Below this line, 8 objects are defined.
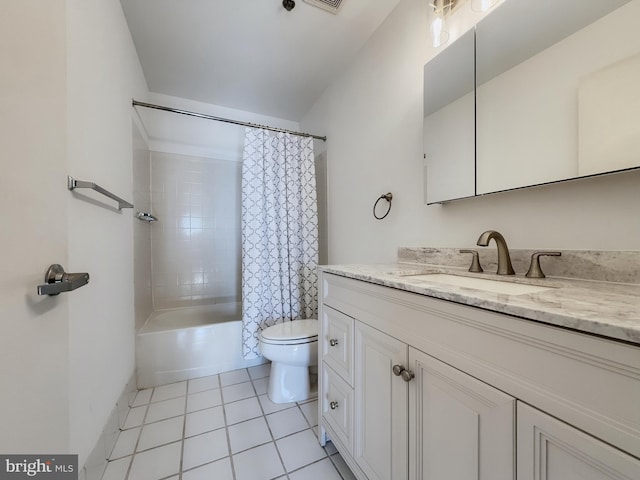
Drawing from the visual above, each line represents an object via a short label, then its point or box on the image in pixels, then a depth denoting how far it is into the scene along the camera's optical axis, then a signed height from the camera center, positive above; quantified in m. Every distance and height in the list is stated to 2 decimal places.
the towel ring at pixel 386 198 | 1.49 +0.24
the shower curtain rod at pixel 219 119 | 1.69 +0.91
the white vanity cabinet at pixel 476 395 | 0.36 -0.33
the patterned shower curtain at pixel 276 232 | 1.95 +0.05
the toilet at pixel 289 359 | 1.54 -0.78
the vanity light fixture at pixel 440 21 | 1.15 +1.02
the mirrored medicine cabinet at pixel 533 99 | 0.69 +0.49
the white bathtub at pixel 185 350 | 1.74 -0.84
